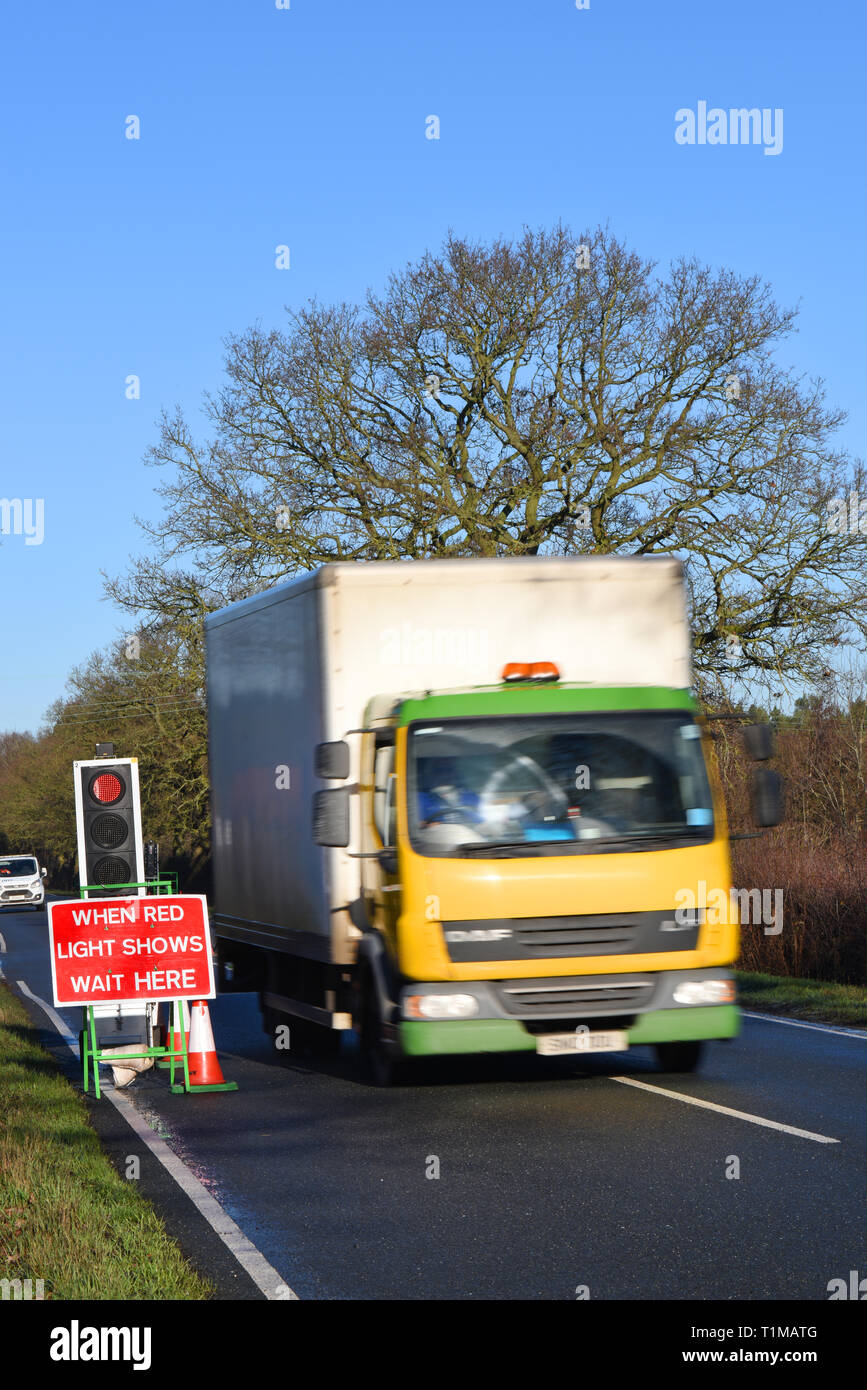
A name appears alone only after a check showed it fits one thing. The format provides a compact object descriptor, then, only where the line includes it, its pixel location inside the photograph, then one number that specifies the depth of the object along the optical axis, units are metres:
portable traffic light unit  12.97
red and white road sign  11.61
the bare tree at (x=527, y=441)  31.36
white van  58.09
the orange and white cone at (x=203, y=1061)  11.98
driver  10.00
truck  9.73
